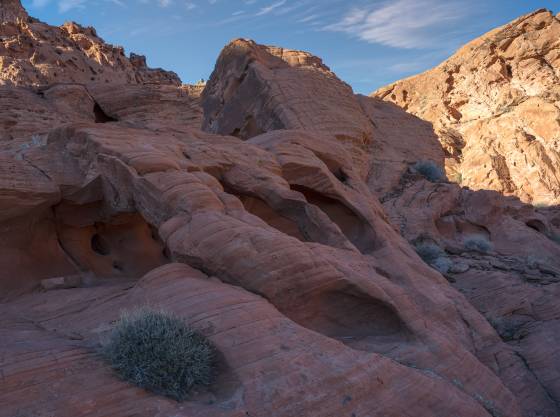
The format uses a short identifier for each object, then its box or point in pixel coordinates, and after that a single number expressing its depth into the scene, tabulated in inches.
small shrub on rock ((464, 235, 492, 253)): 550.8
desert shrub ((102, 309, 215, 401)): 170.4
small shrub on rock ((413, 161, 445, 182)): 703.7
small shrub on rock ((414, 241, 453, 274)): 466.3
